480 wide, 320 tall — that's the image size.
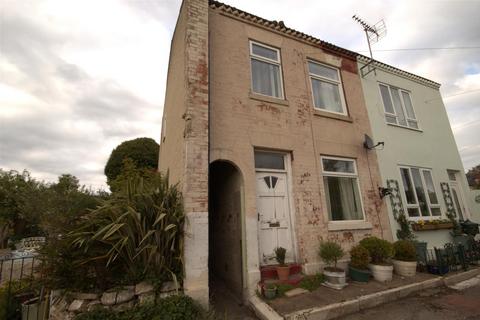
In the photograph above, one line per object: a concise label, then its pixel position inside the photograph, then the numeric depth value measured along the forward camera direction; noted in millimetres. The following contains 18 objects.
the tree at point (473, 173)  31480
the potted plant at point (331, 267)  4777
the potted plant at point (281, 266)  4797
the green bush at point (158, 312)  3156
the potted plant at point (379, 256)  5129
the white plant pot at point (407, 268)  5461
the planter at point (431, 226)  7145
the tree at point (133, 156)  13664
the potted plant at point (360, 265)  5117
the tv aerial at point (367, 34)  8539
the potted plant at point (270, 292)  4301
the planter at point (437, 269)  5621
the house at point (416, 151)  7602
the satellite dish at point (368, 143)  7086
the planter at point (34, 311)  3717
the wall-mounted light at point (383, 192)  6910
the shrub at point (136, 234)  3682
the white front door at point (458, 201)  9141
